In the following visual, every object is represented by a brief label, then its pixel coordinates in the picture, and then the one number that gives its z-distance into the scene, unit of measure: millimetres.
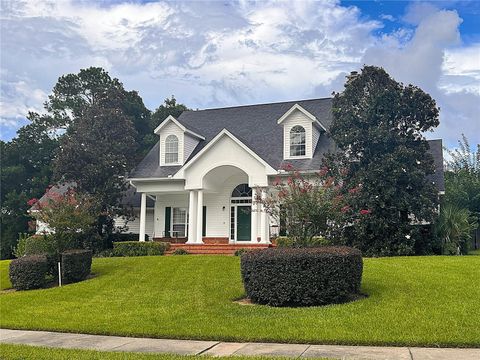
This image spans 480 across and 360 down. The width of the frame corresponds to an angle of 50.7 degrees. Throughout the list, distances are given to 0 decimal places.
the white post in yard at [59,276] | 16906
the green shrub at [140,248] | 24047
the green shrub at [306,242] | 13125
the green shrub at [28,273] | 16812
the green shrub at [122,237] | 28297
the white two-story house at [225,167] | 23984
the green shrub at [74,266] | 17188
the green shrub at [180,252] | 23516
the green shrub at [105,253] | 25047
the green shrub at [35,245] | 23734
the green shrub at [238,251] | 21719
